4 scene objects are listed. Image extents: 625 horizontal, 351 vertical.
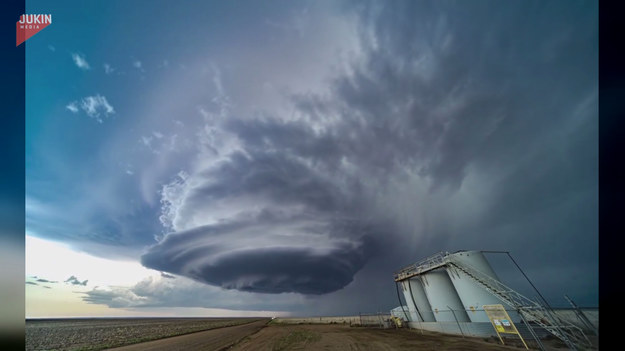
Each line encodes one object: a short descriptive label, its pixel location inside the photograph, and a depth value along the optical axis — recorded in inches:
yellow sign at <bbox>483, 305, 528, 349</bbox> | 895.1
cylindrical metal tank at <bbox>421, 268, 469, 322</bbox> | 1453.0
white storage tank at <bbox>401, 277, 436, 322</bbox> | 1833.2
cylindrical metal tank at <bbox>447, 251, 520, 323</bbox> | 1179.3
